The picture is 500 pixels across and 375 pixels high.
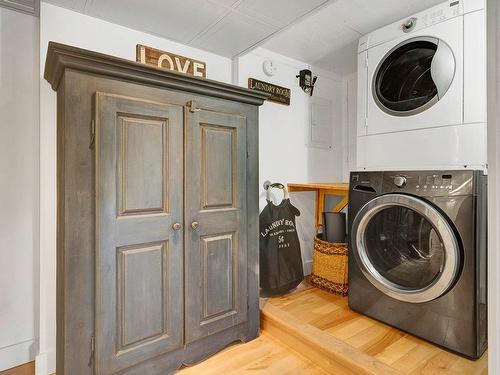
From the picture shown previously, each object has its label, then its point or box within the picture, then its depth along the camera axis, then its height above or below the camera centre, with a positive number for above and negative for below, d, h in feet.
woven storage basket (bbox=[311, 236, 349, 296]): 7.48 -2.23
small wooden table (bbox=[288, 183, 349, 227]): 7.46 -0.19
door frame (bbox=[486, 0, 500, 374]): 3.08 +0.10
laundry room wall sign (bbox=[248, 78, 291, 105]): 7.75 +2.74
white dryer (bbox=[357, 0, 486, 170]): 5.48 +2.08
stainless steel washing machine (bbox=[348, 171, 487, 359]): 4.85 -1.34
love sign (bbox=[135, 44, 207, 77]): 6.04 +2.81
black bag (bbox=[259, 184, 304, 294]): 7.22 -1.68
